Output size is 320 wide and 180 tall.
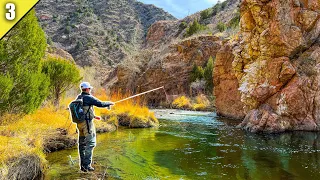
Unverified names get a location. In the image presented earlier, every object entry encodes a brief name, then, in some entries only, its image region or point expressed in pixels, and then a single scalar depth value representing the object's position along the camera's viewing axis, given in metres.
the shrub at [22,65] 9.21
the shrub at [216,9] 83.06
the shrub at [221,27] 61.55
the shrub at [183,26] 81.44
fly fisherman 5.74
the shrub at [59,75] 16.88
